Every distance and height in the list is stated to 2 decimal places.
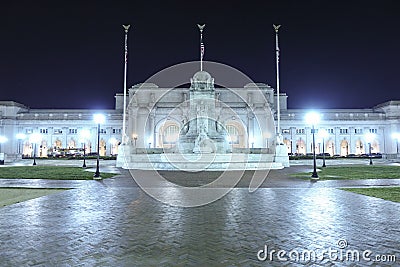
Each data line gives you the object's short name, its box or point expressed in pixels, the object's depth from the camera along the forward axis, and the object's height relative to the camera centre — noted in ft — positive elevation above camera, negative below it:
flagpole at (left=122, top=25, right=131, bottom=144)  149.80 +5.31
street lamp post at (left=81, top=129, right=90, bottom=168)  337.84 +16.48
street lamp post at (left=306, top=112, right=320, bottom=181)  104.09 +10.91
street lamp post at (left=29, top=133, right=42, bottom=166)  321.07 +12.40
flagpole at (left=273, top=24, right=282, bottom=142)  139.44 +44.19
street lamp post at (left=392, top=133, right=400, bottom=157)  321.62 +6.42
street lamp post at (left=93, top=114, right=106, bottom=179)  105.19 +10.74
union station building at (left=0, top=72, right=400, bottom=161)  336.70 +27.29
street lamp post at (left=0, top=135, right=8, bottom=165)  191.21 +8.48
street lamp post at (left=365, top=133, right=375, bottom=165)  327.51 +13.79
